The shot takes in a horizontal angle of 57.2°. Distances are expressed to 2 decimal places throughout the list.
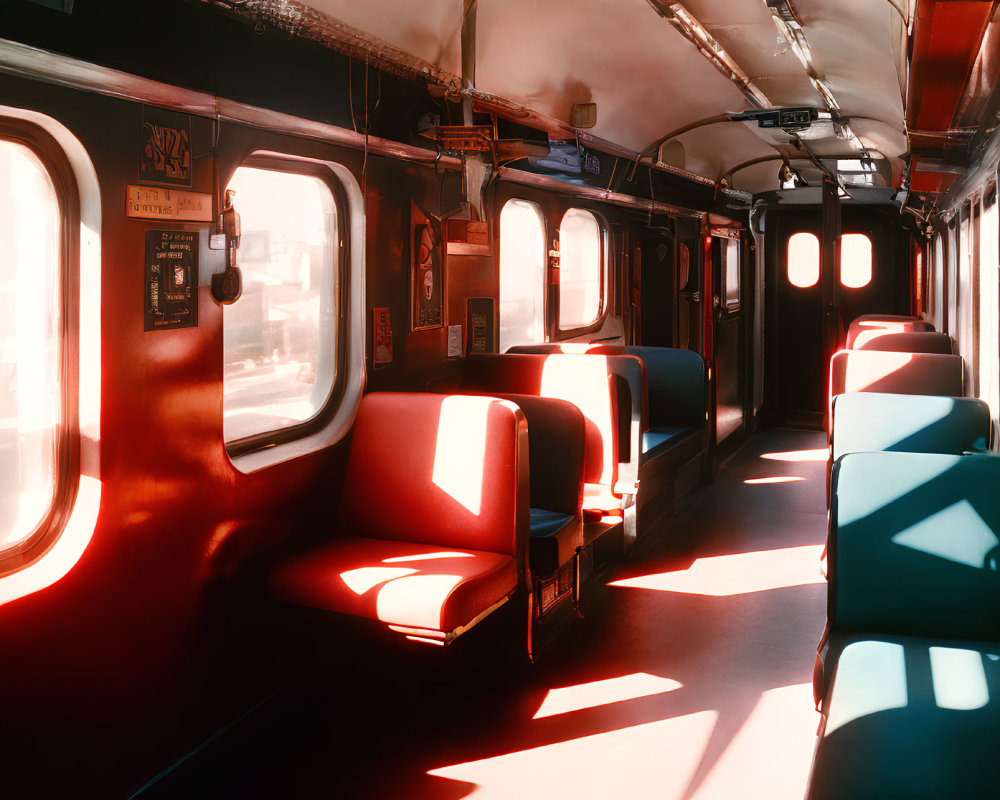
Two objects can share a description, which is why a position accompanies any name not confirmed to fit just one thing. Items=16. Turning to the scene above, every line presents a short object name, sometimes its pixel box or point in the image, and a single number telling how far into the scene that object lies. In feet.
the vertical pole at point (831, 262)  22.40
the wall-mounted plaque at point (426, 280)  12.93
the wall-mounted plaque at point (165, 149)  8.07
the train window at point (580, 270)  20.44
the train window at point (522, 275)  17.75
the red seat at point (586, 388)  14.52
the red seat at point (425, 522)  9.05
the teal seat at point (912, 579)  6.63
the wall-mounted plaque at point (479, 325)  14.88
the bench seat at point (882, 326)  21.72
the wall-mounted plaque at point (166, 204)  7.97
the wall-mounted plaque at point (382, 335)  12.07
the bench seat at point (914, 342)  18.45
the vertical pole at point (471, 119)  12.95
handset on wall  9.06
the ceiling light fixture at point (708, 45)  14.21
